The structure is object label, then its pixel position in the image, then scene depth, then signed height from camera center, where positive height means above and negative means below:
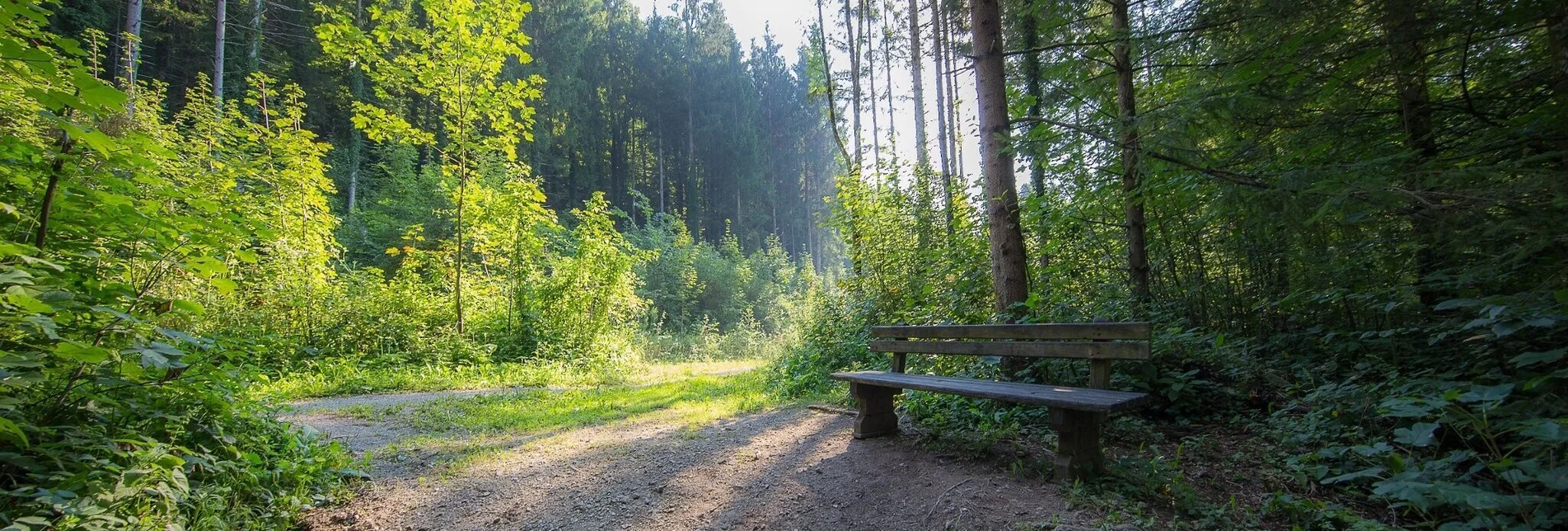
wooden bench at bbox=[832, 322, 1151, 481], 3.07 -0.56
